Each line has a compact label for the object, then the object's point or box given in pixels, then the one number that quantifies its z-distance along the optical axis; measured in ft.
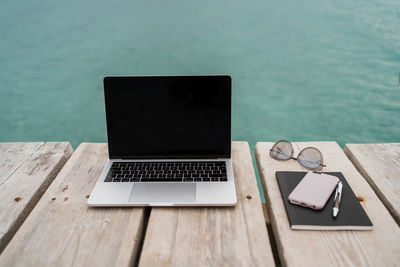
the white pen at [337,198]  3.20
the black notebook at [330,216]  3.06
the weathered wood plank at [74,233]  2.85
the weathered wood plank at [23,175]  3.38
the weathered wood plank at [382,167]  3.56
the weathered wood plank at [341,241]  2.77
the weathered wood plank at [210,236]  2.80
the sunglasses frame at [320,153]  3.97
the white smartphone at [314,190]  3.28
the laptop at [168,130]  3.88
